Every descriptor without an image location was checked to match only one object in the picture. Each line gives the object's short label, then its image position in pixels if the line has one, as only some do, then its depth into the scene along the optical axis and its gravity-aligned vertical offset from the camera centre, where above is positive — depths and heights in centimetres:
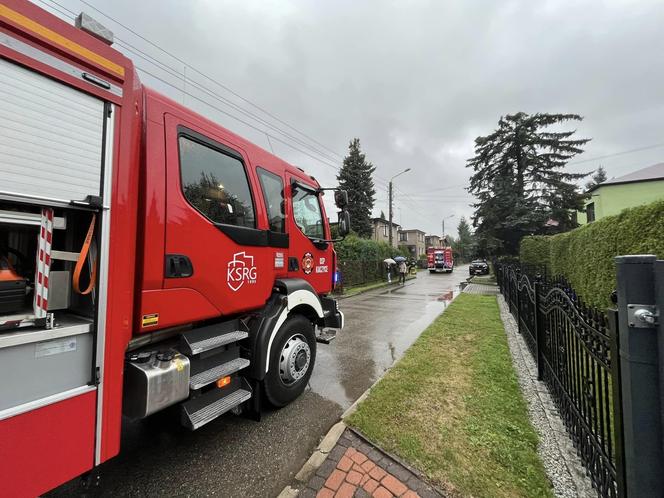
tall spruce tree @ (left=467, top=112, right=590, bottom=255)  2009 +537
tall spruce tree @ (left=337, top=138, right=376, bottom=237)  3063 +821
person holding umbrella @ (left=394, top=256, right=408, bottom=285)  1984 -83
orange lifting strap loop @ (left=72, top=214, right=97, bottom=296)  158 -3
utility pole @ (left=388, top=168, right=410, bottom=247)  2261 +488
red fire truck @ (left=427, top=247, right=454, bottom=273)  3216 -21
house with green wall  1994 +498
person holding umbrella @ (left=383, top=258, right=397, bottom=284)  1950 -35
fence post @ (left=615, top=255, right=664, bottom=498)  123 -54
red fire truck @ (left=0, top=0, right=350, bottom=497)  136 +1
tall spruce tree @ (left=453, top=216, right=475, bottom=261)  7156 +557
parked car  2831 -100
